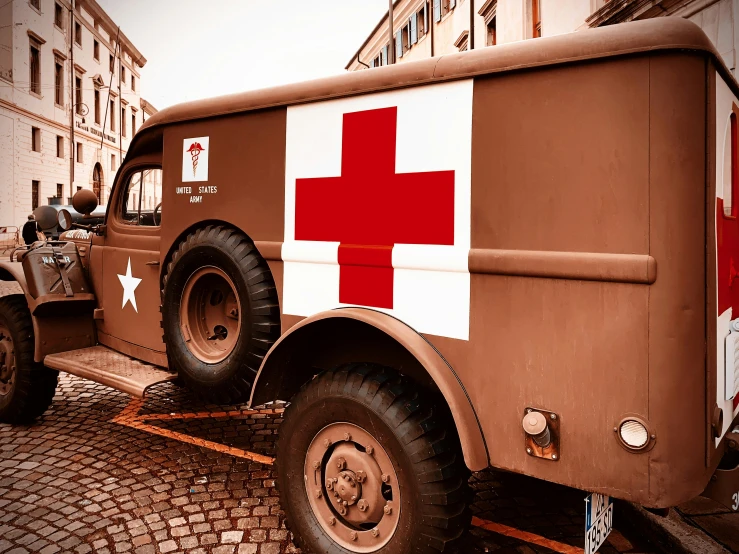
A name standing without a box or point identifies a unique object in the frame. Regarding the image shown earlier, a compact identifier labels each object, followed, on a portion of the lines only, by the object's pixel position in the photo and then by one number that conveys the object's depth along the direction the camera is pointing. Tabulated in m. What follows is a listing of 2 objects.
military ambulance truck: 1.76
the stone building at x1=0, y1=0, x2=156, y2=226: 27.03
